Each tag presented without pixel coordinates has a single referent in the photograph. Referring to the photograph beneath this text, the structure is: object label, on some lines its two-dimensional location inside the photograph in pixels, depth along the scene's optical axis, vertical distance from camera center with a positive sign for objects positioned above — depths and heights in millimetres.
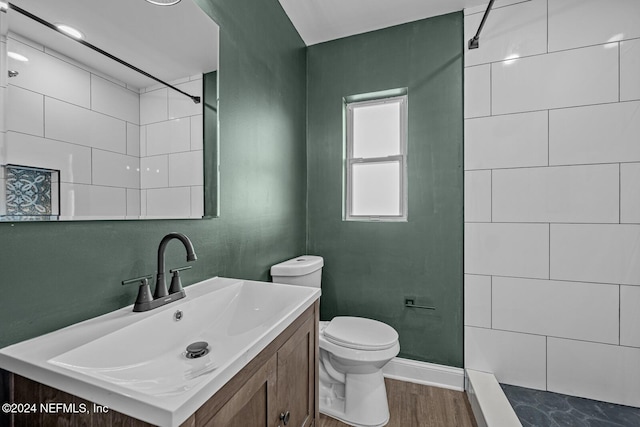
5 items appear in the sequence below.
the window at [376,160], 2105 +395
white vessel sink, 493 -332
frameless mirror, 678 +303
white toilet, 1503 -853
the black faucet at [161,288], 875 -251
